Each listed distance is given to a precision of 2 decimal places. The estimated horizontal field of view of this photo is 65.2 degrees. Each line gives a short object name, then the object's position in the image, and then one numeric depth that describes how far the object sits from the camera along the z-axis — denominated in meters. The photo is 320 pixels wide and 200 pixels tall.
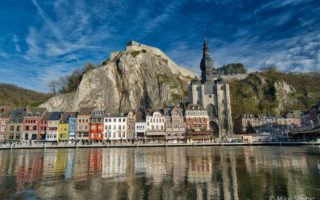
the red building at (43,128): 66.94
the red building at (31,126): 66.19
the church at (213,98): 79.81
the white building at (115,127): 65.81
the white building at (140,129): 66.12
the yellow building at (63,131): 66.31
